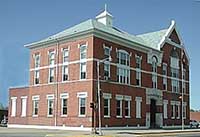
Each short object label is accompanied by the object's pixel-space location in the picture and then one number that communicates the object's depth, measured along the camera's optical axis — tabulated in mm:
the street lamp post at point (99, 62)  43312
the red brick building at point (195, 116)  101656
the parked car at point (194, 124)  70150
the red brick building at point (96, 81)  46562
